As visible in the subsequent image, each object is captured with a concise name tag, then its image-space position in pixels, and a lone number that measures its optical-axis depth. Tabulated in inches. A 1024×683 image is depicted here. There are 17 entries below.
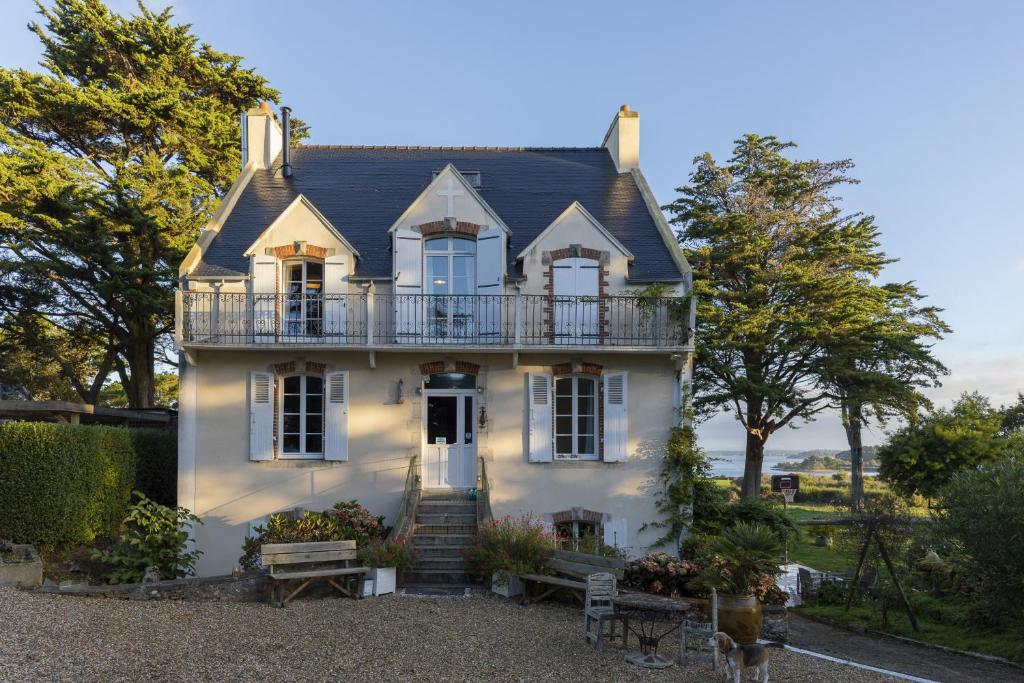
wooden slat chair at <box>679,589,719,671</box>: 294.7
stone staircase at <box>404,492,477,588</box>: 450.6
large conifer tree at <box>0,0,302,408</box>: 756.0
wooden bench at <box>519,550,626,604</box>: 379.9
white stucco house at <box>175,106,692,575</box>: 529.7
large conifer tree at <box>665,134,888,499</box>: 813.9
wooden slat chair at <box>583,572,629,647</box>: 321.4
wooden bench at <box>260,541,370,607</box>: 394.9
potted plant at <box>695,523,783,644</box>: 325.1
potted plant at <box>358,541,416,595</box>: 421.4
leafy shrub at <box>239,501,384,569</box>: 451.2
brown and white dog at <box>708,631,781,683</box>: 267.0
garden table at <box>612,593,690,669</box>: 304.2
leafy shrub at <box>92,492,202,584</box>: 447.8
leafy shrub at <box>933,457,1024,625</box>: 352.8
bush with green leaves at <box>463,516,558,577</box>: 420.8
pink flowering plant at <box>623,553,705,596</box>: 397.7
